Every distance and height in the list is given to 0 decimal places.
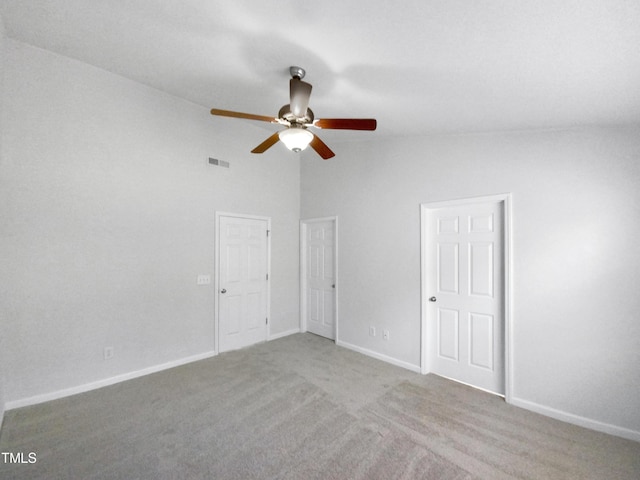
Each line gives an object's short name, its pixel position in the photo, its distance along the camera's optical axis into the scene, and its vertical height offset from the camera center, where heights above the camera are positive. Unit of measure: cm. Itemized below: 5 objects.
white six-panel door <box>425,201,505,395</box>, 283 -53
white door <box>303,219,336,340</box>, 442 -52
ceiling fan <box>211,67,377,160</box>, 203 +98
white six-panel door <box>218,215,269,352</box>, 386 -53
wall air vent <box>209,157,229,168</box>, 373 +116
